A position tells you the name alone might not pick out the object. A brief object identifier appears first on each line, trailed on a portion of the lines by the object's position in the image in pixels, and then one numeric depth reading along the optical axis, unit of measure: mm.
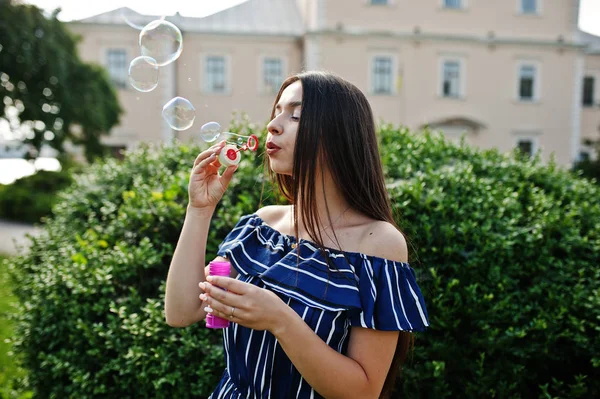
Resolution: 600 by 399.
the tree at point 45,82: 12617
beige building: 21875
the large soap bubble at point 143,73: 2654
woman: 1457
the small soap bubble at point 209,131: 2254
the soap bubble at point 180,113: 2416
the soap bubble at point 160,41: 2580
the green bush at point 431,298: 2451
